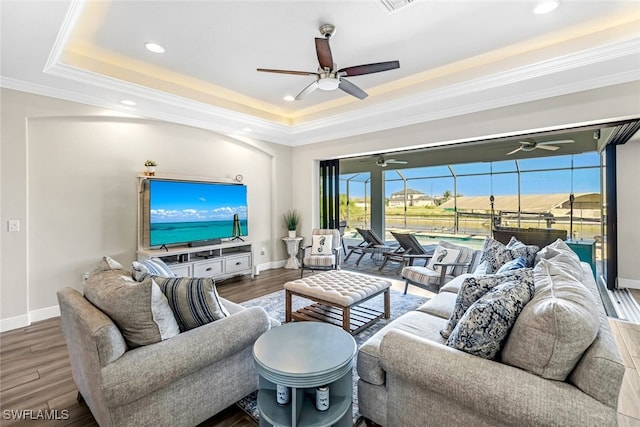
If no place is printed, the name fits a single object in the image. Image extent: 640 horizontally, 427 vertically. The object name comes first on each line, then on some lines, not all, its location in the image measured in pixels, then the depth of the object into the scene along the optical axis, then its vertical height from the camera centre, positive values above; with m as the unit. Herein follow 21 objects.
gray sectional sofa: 1.14 -0.73
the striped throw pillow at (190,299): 1.78 -0.52
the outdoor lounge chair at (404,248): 5.80 -0.74
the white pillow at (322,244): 5.47 -0.60
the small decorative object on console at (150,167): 4.13 +0.70
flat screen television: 4.20 +0.06
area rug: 3.15 -1.23
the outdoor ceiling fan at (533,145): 5.29 +1.21
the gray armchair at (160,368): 1.43 -0.82
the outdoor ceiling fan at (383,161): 7.23 +1.31
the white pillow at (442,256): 3.93 -0.62
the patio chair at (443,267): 3.74 -0.74
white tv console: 4.25 -0.70
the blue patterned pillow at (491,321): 1.41 -0.55
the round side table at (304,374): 1.47 -0.82
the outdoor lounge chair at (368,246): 6.78 -0.79
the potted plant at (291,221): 6.24 -0.16
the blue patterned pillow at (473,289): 1.75 -0.48
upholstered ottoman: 2.95 -0.88
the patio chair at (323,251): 4.92 -0.71
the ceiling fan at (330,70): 2.65 +1.36
